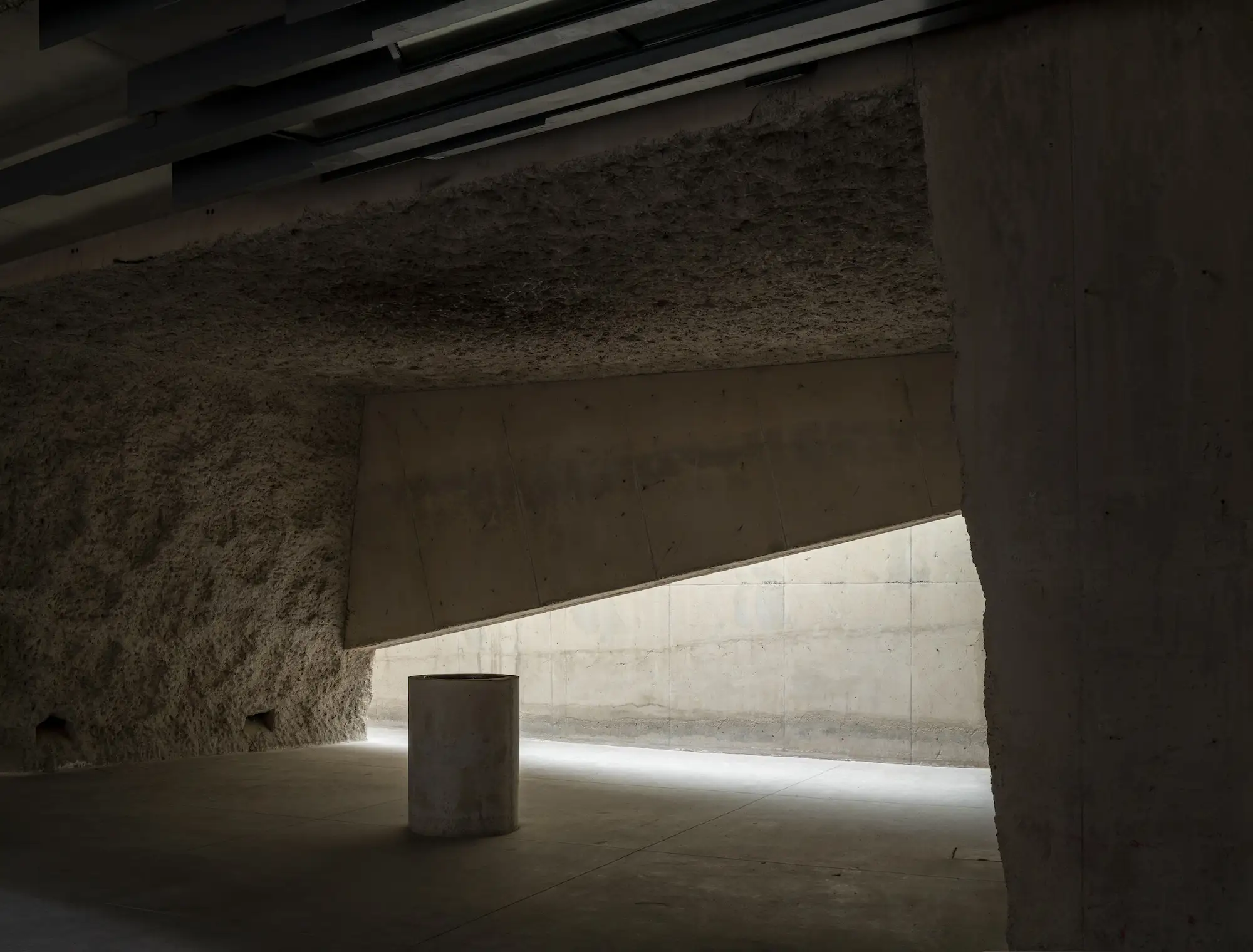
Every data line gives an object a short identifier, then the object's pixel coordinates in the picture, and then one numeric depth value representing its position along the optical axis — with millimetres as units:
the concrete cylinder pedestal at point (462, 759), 5609
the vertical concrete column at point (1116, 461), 2752
